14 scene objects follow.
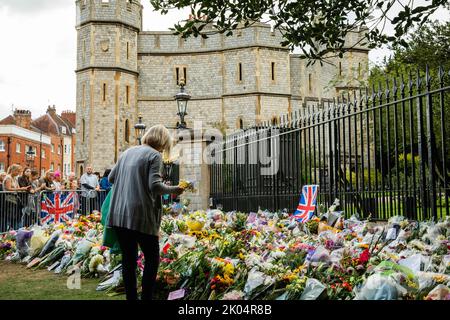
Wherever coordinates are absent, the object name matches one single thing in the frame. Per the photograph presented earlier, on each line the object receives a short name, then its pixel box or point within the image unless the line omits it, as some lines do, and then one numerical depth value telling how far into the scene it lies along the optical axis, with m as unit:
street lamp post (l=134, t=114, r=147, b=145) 20.80
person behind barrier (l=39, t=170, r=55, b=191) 13.37
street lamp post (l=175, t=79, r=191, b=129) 13.43
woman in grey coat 4.18
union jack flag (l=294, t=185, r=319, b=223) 7.76
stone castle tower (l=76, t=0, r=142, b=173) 37.59
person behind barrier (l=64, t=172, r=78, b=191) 15.45
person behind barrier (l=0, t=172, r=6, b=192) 12.82
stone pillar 12.89
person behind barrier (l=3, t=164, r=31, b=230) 11.38
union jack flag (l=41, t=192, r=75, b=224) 11.81
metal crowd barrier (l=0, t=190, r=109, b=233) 11.43
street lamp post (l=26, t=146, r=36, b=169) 48.31
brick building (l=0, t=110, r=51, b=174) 55.81
